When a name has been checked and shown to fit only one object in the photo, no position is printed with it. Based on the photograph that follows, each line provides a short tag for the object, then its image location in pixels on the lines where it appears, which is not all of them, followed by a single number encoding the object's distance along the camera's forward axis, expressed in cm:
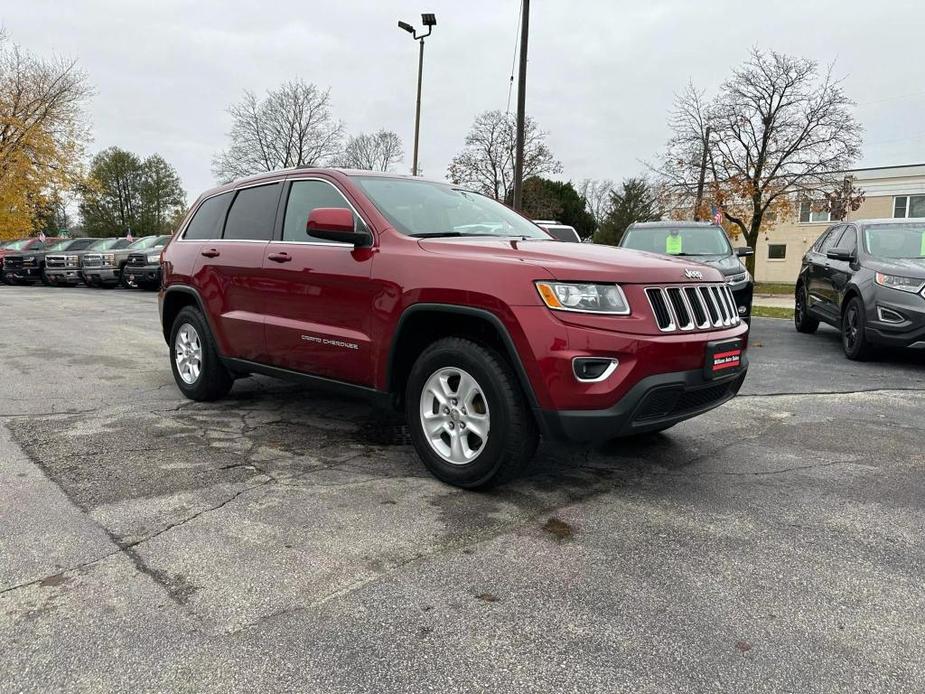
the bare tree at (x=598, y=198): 6531
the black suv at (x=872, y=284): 738
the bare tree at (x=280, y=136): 4372
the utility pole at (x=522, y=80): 1720
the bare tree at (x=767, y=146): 2839
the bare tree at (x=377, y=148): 4856
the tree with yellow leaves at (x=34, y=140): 3300
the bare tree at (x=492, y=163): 4106
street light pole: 2327
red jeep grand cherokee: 326
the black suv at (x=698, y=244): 974
